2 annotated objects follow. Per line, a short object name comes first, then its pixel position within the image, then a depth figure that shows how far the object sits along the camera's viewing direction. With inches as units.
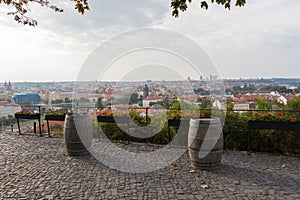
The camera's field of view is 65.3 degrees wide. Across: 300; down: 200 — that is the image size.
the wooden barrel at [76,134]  226.7
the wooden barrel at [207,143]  181.0
